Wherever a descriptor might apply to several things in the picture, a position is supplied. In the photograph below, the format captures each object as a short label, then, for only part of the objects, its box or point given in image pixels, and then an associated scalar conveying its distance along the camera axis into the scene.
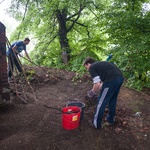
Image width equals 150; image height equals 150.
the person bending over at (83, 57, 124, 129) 3.64
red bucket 3.68
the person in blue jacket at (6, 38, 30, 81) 6.46
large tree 9.17
